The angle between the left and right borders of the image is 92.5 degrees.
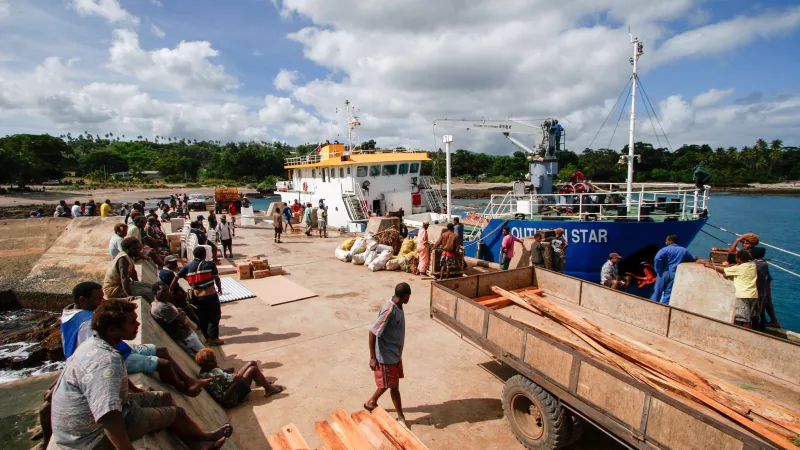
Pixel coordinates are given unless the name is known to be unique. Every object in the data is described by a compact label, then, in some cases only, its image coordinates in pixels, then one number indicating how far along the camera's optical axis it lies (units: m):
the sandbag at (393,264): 10.17
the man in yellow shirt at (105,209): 12.87
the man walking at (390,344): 3.84
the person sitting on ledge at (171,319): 4.56
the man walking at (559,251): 8.00
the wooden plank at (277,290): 7.91
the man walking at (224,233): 11.46
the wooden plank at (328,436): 3.43
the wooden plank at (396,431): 3.26
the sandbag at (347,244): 11.55
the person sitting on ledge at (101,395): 2.13
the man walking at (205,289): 5.43
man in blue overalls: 6.50
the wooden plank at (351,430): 3.38
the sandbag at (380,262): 10.15
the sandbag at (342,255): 11.11
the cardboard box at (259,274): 9.38
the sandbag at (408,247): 10.55
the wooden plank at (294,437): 3.36
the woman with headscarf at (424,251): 9.64
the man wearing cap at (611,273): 7.10
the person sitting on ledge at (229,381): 4.16
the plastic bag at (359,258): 10.77
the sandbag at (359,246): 11.01
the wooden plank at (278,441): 3.38
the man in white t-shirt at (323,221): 16.17
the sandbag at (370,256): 10.54
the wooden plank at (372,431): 3.35
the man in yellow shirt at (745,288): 5.00
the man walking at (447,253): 8.55
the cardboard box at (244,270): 9.45
